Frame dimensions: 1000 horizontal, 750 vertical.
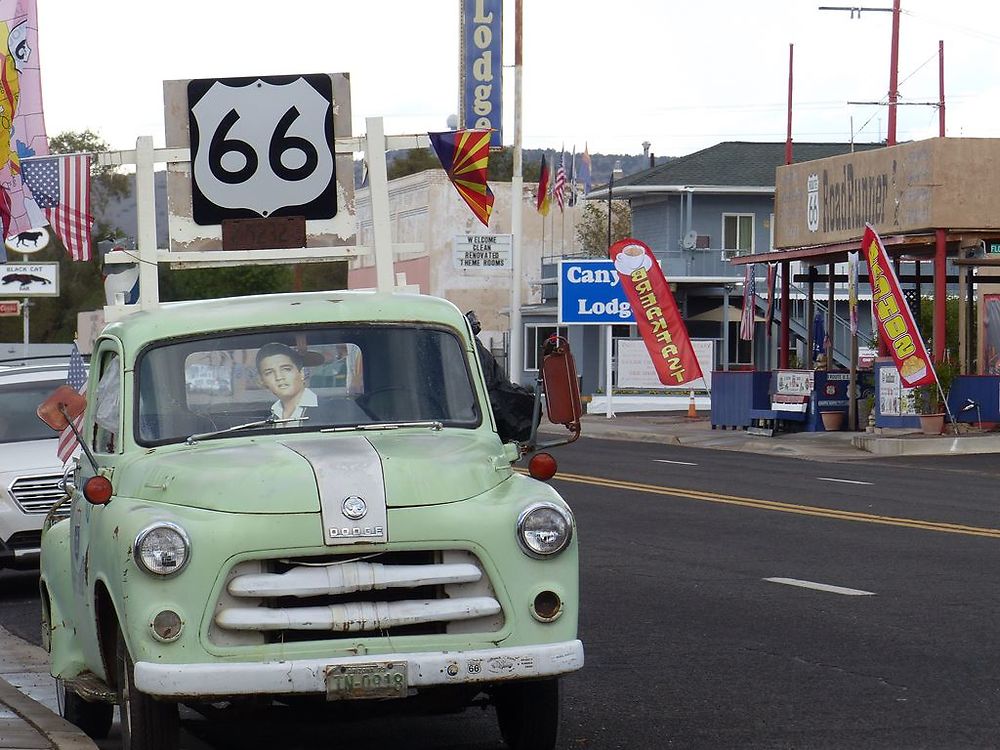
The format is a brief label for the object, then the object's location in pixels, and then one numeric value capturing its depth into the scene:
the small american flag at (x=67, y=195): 21.22
